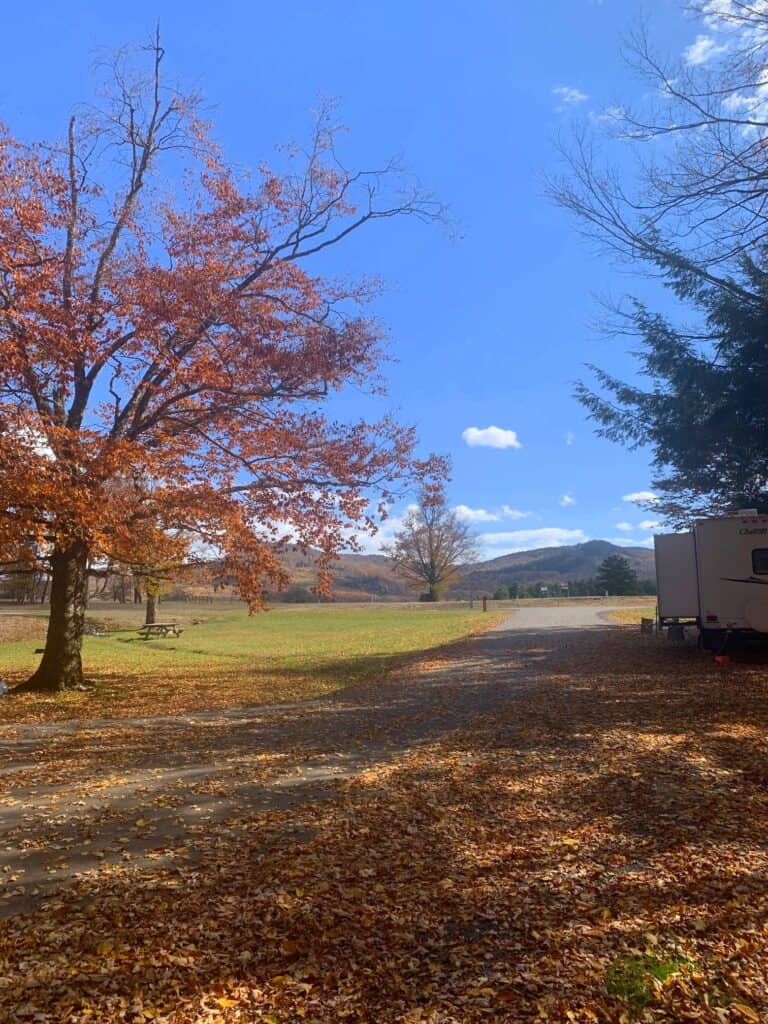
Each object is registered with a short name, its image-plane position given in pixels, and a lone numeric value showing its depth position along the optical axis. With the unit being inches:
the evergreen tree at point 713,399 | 574.6
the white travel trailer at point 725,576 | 612.7
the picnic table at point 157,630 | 1315.2
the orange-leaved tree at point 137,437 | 446.6
